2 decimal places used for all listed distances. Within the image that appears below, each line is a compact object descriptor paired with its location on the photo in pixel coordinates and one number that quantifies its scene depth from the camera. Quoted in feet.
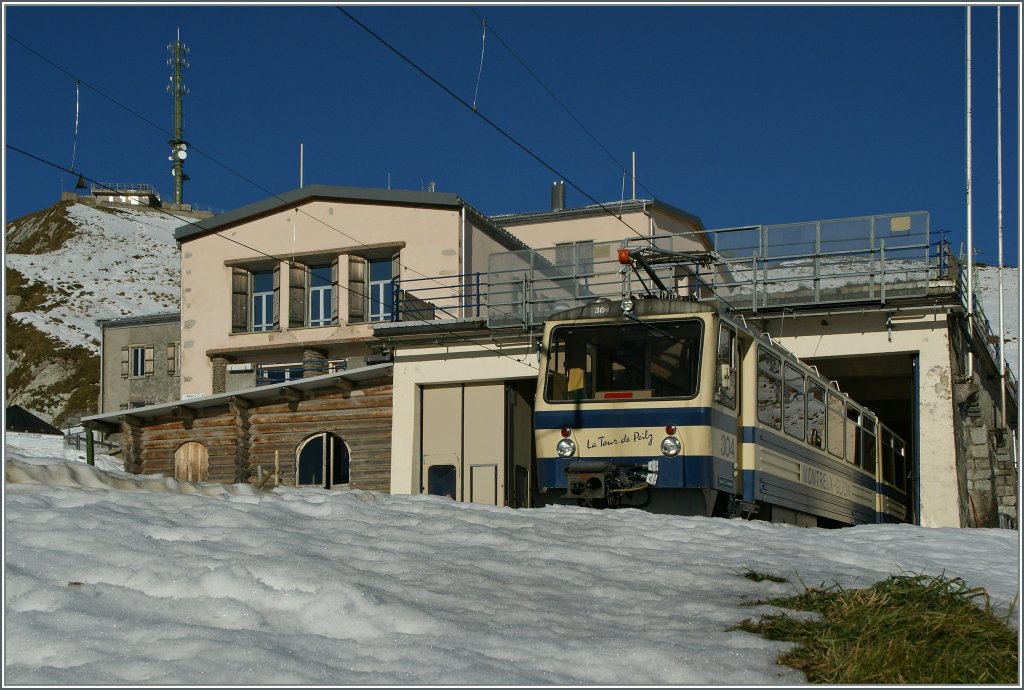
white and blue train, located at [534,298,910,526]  52.54
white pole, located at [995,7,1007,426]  67.67
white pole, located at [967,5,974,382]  74.98
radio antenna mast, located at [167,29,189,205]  351.46
